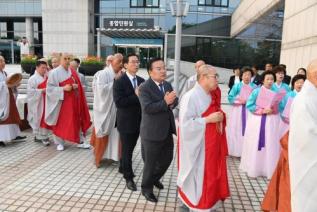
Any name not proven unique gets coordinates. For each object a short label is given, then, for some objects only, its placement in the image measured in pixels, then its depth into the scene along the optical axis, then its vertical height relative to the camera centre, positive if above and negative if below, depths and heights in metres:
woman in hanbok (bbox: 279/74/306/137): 5.01 -0.63
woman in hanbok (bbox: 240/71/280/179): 5.20 -1.16
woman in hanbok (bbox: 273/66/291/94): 5.47 -0.42
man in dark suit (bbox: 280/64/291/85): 7.39 -0.53
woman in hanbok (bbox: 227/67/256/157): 6.32 -1.09
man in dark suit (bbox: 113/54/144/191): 4.63 -0.81
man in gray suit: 3.96 -0.80
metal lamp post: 9.03 +0.97
